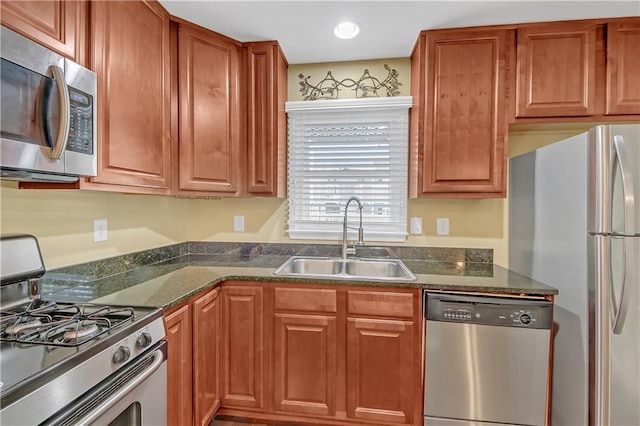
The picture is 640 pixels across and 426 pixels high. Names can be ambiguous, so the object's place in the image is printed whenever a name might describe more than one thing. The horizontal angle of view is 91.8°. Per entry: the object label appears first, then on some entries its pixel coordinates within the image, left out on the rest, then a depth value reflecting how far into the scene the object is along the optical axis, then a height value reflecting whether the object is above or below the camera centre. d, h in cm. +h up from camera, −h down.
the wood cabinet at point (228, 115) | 188 +62
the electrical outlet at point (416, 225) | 227 -11
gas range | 77 -42
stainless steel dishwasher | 158 -78
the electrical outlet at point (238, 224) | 247 -12
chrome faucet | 212 -19
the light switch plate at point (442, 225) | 224 -11
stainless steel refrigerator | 130 -29
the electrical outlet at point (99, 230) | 167 -12
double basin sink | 219 -41
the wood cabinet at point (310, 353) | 169 -81
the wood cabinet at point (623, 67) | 176 +82
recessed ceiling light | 187 +111
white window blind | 227 +33
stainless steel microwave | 92 +31
